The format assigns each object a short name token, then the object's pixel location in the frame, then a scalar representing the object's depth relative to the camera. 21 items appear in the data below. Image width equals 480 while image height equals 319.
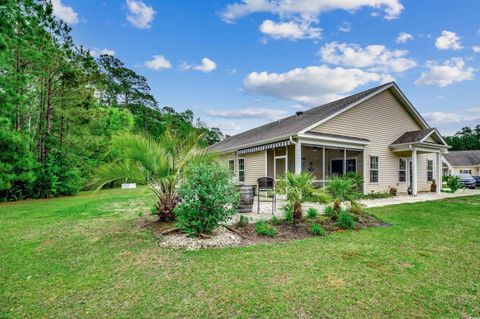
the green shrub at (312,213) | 7.02
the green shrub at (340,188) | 7.03
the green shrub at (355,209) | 7.29
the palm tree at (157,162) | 5.79
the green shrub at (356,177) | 12.13
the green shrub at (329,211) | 7.15
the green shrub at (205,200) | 5.21
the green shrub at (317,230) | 5.86
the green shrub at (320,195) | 6.55
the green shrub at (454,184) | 16.11
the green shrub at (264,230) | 5.74
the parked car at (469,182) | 22.46
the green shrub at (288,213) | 6.61
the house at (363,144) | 12.83
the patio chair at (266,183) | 12.01
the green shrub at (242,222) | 6.42
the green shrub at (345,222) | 6.37
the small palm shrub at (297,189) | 6.46
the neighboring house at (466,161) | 41.78
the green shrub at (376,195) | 13.25
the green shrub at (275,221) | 6.71
